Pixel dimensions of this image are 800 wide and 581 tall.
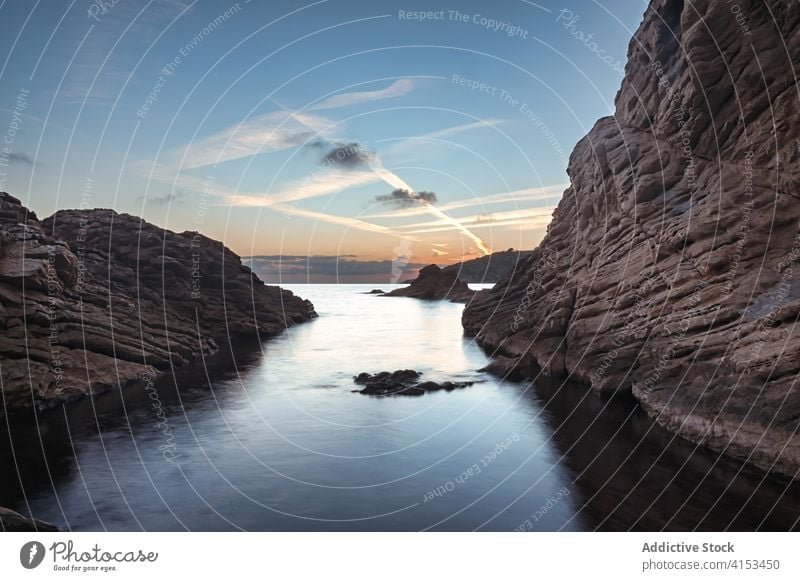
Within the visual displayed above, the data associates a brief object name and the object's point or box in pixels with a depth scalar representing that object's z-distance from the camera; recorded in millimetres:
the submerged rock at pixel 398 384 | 33031
